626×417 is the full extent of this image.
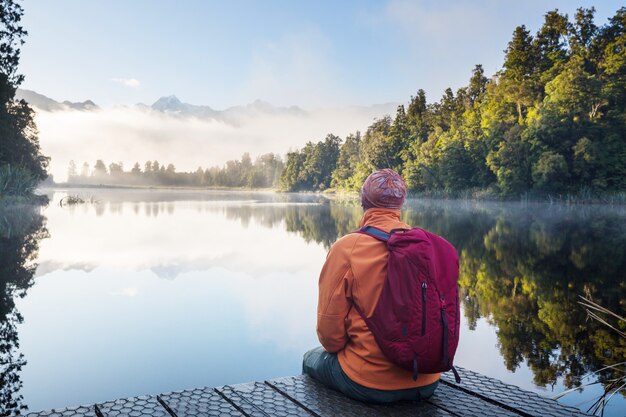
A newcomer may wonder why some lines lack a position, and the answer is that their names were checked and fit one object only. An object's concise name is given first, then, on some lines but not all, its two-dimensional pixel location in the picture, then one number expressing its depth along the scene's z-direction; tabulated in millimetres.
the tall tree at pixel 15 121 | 21141
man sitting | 2420
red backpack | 2320
